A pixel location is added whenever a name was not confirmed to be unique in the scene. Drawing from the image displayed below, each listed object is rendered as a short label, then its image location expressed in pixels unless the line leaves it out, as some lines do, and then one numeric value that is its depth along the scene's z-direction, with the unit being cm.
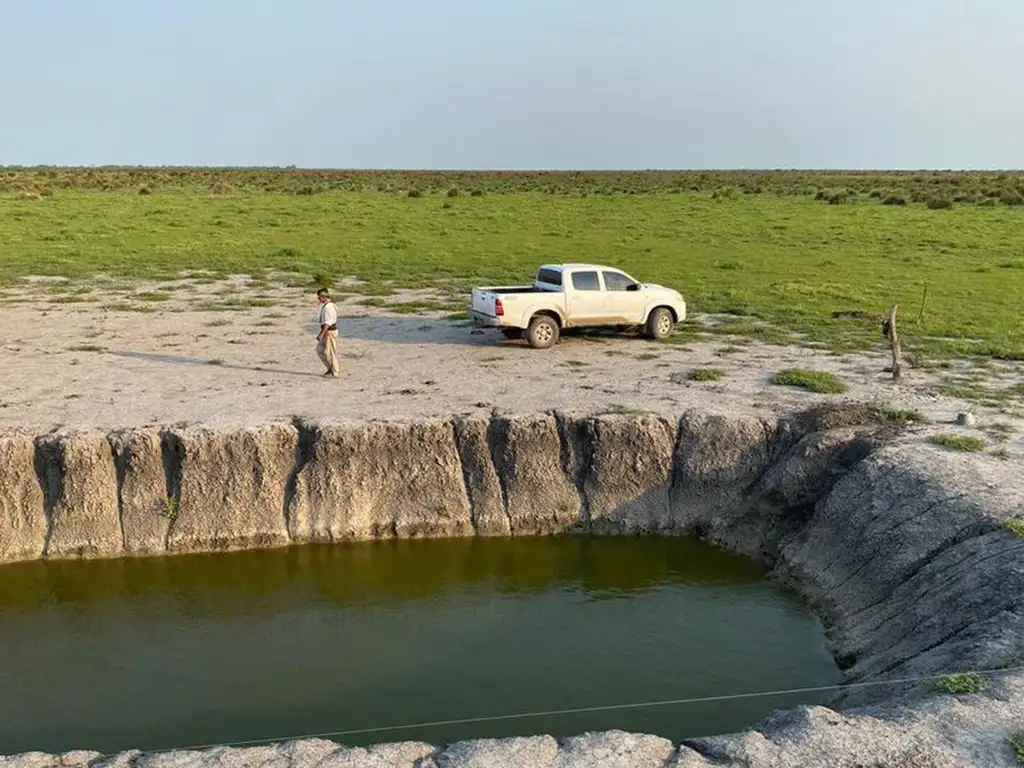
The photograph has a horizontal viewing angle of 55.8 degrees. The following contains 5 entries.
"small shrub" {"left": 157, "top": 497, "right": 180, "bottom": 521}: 1423
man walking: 1750
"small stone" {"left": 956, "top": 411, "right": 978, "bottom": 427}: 1501
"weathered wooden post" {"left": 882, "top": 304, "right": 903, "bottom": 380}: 1748
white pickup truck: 2066
